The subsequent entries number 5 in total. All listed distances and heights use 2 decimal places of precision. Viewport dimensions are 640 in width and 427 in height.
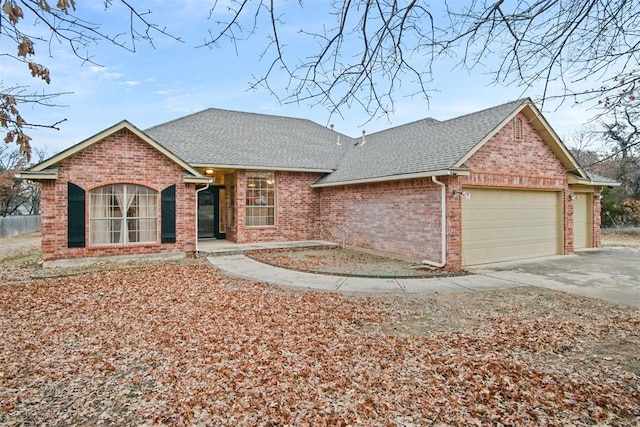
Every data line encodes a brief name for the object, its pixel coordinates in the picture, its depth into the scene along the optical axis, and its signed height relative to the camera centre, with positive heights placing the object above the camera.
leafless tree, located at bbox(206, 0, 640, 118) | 3.26 +1.61
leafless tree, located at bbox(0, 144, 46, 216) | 24.50 +1.77
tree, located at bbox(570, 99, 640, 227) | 21.47 +0.93
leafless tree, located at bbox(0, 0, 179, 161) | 2.27 +1.26
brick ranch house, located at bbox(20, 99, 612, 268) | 10.34 +0.70
